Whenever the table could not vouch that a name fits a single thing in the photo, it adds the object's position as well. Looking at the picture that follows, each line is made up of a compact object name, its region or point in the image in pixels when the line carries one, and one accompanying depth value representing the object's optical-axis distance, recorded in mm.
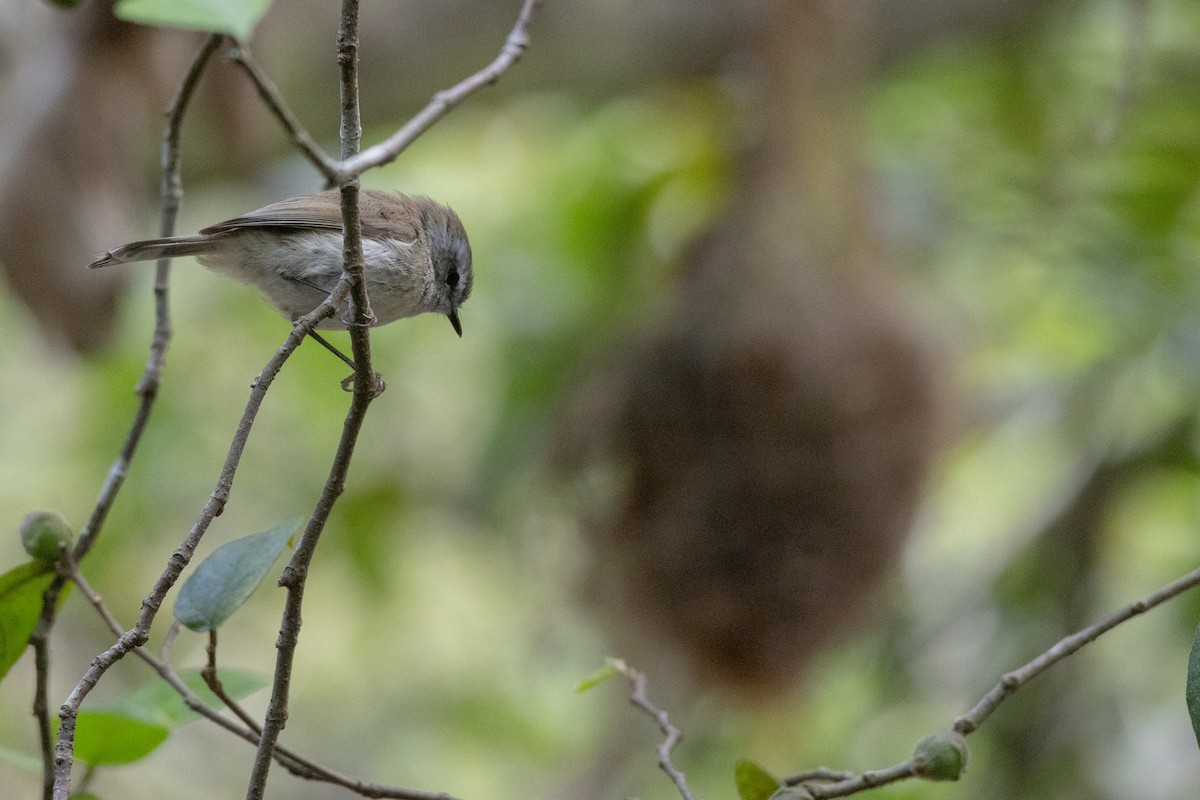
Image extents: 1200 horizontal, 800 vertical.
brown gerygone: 4613
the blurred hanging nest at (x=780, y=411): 7307
